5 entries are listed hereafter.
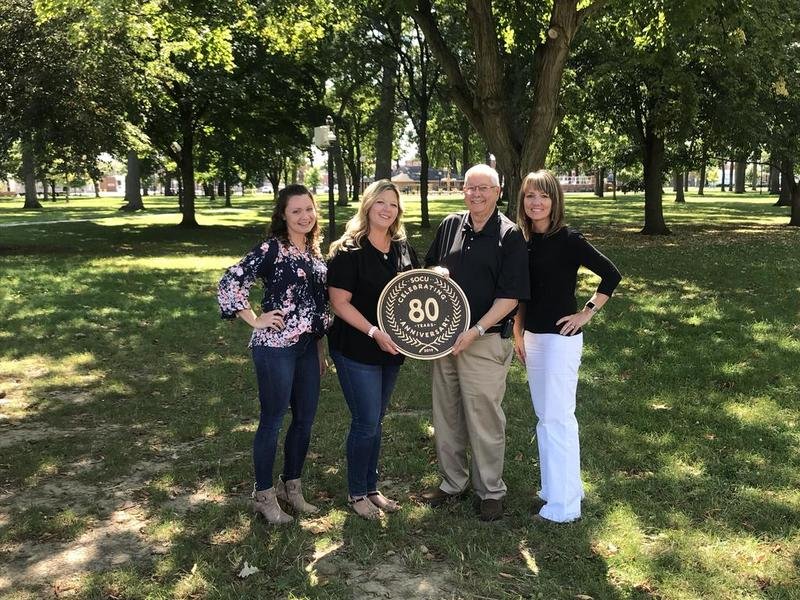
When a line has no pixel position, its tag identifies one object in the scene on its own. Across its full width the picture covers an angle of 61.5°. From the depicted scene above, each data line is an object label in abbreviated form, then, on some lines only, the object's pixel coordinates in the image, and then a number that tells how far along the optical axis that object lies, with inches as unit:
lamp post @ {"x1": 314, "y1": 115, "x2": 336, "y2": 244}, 725.9
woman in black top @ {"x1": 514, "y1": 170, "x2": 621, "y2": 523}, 151.3
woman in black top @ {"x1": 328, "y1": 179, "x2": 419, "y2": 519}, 147.2
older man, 147.6
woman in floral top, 146.9
